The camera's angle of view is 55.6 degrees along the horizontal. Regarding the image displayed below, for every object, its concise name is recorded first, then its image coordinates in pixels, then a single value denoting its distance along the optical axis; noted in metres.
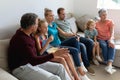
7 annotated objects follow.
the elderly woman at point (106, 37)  1.95
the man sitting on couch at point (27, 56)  1.28
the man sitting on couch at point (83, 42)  1.90
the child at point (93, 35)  2.00
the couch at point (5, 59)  1.20
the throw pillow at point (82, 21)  2.32
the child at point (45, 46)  1.51
